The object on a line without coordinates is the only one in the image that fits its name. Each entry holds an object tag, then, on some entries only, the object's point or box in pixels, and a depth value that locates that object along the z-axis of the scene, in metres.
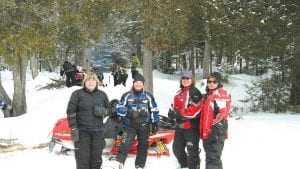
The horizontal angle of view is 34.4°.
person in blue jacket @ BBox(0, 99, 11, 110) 15.84
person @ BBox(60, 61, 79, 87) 25.32
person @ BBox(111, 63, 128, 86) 24.72
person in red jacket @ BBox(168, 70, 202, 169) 7.65
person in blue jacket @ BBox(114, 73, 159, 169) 8.34
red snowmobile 9.22
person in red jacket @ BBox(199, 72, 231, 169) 7.01
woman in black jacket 7.41
